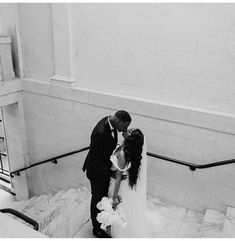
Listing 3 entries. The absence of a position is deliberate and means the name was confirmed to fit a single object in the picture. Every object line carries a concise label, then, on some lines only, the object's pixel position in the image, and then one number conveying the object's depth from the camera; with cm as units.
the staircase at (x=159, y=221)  401
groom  355
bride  342
